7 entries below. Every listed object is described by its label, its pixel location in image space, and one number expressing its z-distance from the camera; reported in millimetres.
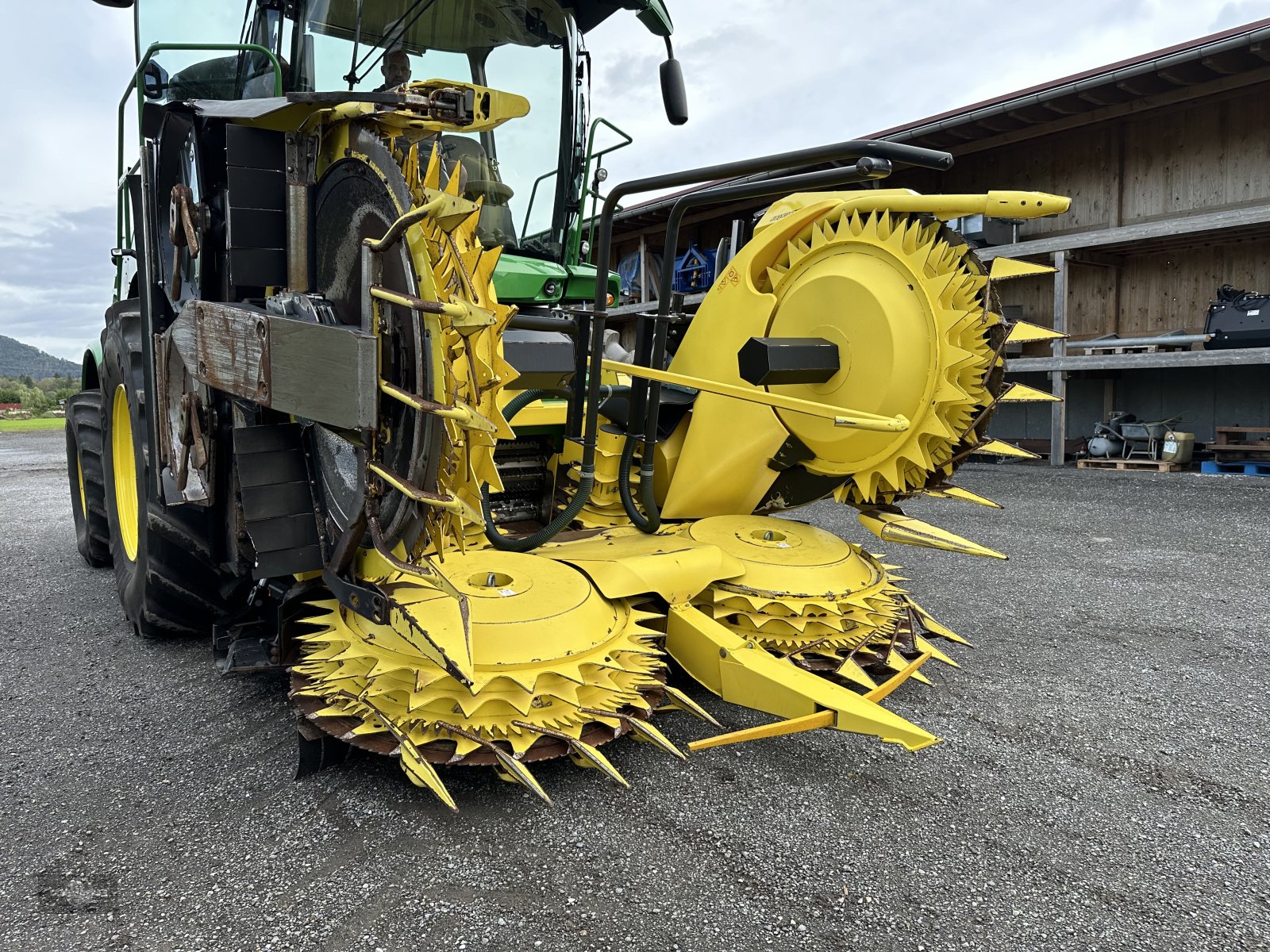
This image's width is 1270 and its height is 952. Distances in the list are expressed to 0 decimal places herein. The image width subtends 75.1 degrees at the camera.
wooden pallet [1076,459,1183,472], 8781
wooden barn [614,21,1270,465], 8602
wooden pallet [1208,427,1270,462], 8219
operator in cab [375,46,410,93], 2758
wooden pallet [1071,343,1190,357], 9484
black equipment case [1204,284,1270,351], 8023
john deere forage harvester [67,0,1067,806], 1719
